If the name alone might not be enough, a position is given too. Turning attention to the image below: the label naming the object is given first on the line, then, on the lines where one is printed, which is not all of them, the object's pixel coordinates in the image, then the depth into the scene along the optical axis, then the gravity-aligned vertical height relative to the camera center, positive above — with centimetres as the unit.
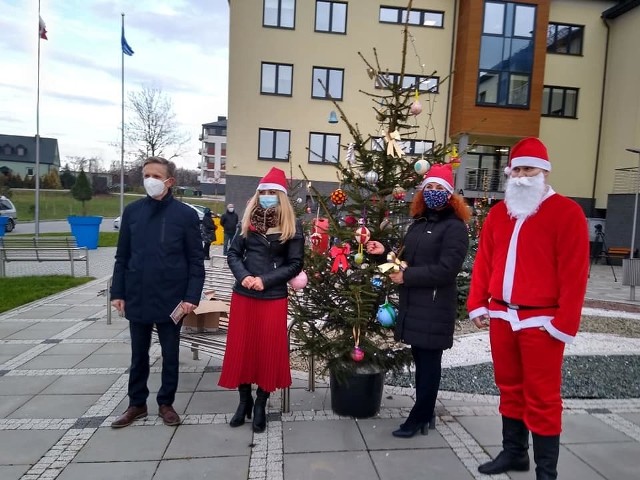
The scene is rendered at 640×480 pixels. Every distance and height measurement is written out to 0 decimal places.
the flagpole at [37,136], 1783 +171
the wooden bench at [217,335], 438 -155
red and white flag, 1886 +594
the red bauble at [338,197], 379 -1
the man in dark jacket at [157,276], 360 -69
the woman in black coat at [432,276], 324 -52
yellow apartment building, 2119 +559
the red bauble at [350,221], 388 -20
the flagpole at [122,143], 2103 +185
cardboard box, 518 -144
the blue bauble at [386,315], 353 -87
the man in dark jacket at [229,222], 1620 -110
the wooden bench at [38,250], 1054 -159
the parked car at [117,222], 2511 -203
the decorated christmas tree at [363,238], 373 -33
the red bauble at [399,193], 378 +5
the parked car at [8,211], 2461 -176
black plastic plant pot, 383 -161
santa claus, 263 -50
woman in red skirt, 352 -77
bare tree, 2914 +341
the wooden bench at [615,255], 1775 -169
